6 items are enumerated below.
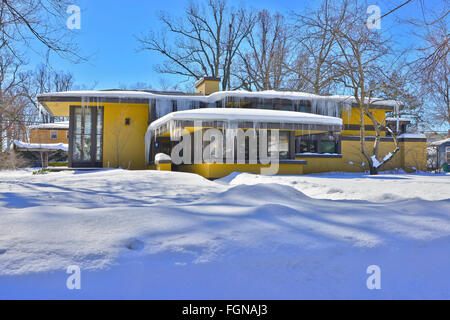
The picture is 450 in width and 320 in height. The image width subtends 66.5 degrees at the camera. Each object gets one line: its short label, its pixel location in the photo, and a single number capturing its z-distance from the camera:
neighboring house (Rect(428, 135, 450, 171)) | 29.20
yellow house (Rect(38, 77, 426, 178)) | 14.31
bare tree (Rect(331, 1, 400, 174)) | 12.93
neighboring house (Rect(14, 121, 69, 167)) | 27.48
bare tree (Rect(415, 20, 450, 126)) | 6.63
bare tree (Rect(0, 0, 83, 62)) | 7.12
